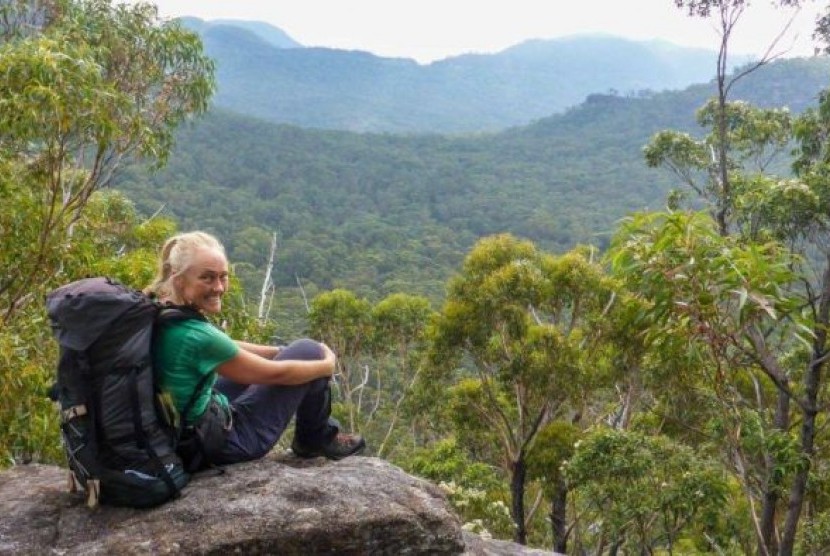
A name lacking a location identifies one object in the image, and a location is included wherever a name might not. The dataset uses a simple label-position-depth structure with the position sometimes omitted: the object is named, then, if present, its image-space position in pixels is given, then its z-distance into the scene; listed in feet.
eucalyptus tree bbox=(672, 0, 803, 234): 29.53
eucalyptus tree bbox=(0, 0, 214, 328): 18.90
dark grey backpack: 9.83
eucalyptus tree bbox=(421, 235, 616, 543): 39.63
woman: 10.53
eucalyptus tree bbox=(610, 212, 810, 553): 13.29
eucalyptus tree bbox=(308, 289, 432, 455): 56.90
